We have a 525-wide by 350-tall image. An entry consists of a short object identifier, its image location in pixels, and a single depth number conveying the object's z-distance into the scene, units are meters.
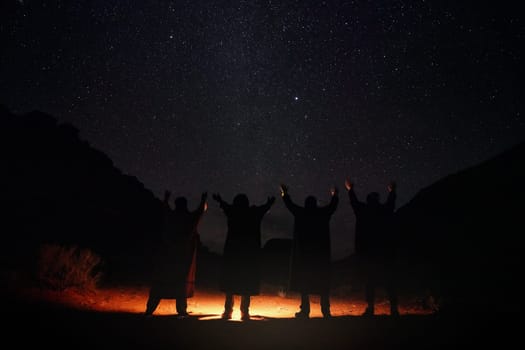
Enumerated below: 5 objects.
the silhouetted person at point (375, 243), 6.39
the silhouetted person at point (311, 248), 6.40
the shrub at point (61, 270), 9.28
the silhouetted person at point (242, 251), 6.33
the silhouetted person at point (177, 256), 6.54
